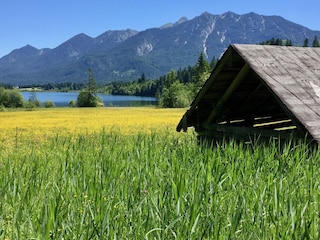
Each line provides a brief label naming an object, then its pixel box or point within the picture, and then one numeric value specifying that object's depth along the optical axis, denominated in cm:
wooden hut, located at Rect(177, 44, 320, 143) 604
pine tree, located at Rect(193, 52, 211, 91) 8588
